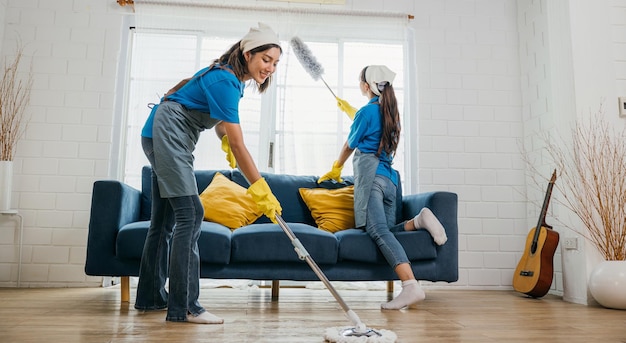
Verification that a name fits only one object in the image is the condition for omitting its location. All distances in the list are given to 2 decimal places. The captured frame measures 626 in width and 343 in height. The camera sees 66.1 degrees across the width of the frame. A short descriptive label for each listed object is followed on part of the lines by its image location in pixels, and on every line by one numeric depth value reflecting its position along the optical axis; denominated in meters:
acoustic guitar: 3.07
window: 3.69
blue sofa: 2.49
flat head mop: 1.55
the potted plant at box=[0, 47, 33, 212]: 3.29
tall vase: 3.22
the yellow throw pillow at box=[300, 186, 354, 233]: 2.99
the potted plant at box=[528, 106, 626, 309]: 2.71
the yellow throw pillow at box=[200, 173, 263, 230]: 2.91
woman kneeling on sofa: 2.67
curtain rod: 3.78
